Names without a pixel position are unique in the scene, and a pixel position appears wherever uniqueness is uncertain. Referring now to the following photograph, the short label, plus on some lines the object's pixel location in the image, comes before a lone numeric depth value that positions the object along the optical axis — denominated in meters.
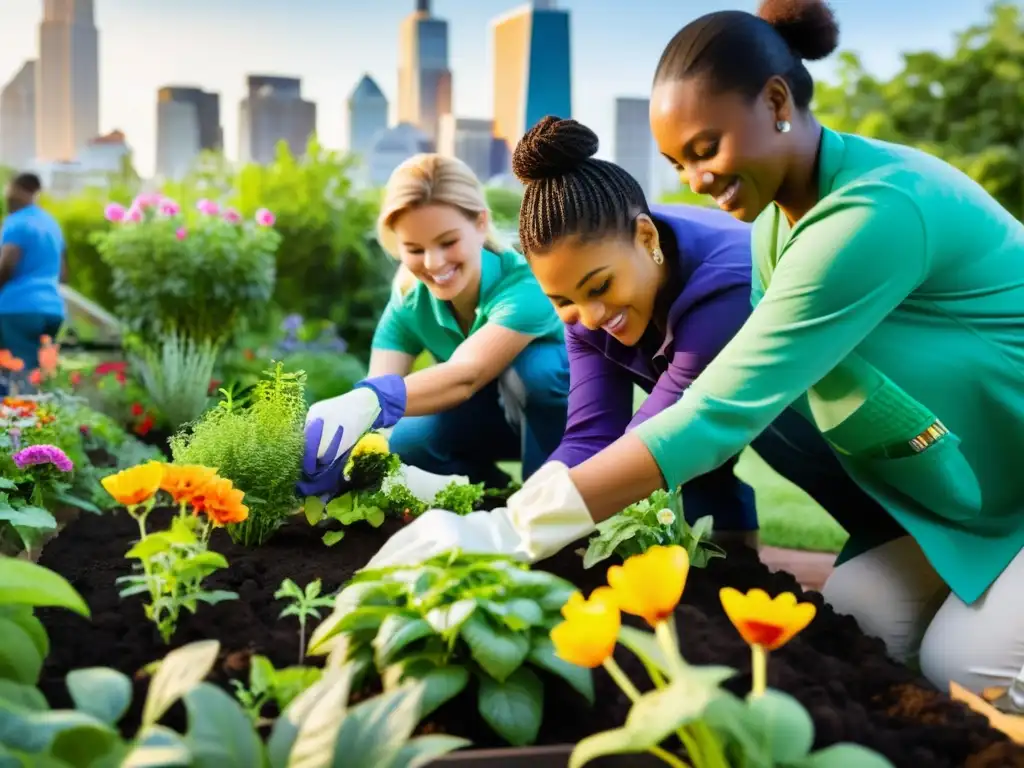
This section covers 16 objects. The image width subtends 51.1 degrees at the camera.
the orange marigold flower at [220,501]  1.62
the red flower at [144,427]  5.18
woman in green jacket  1.54
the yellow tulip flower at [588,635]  1.02
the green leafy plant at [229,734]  0.94
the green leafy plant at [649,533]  1.86
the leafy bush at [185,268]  6.36
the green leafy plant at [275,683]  1.20
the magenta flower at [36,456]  2.37
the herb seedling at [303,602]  1.41
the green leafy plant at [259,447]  1.99
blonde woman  2.70
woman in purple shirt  2.00
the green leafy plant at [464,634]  1.18
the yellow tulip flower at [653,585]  1.07
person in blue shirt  6.59
